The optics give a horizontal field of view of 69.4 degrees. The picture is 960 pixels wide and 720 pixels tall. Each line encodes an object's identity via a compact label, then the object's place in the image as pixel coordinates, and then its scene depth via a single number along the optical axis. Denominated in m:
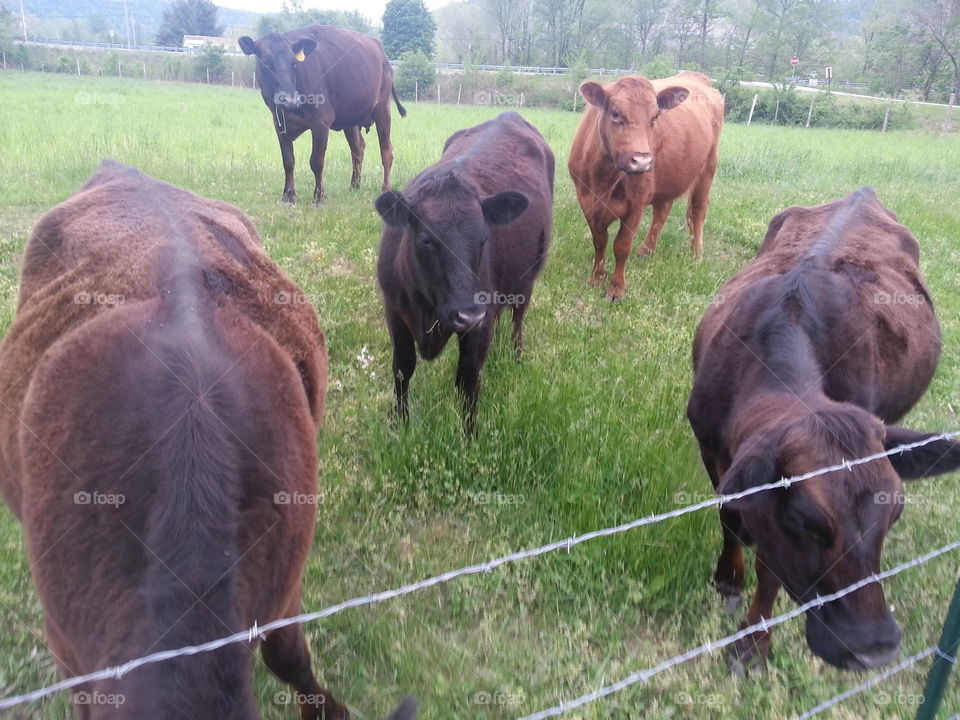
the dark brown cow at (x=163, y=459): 1.50
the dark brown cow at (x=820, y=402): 2.14
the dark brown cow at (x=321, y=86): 9.61
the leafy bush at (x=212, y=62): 42.12
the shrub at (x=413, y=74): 37.84
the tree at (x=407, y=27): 47.59
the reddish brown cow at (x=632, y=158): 6.71
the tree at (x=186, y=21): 58.72
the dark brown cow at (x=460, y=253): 3.93
